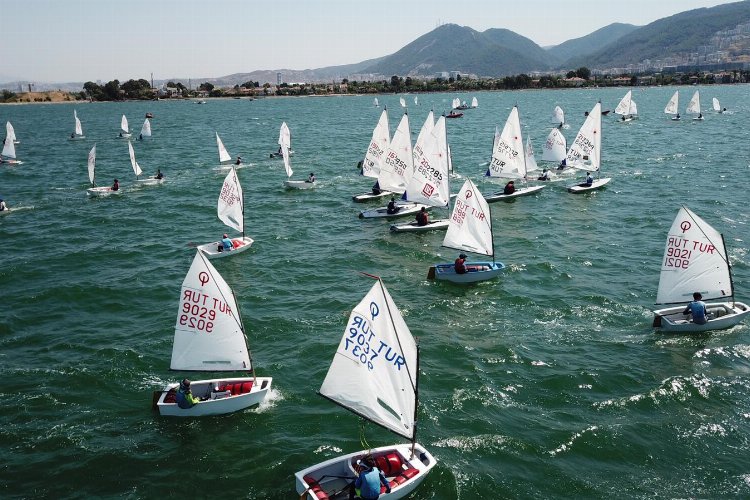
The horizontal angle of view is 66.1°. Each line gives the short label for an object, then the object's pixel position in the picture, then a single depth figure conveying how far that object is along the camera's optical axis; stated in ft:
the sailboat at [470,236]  121.08
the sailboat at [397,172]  164.35
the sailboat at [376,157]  180.35
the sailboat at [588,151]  197.06
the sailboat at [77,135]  378.28
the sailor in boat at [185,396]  74.69
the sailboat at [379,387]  61.93
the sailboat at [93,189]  202.80
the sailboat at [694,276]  96.43
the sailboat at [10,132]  275.80
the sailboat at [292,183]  213.87
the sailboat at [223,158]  255.17
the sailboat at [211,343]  77.87
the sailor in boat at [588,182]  197.67
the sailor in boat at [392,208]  166.91
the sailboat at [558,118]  353.10
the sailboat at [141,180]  223.51
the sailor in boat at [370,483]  57.11
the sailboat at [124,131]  384.00
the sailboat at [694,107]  430.20
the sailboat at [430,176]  148.15
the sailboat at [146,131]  366.76
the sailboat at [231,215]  138.41
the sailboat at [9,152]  273.95
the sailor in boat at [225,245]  138.72
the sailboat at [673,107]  436.43
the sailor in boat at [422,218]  153.17
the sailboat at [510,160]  186.70
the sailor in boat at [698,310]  94.07
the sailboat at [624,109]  413.18
